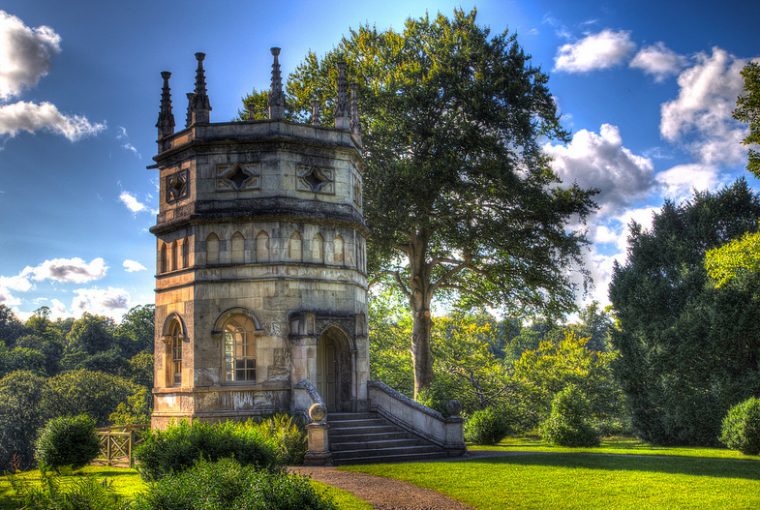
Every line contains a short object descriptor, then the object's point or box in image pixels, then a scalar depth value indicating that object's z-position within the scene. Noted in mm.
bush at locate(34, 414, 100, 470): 19141
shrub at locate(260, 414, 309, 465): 17891
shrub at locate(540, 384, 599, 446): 24750
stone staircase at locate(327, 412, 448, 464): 19070
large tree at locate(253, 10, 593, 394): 29969
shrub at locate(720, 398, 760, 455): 21750
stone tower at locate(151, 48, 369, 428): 21031
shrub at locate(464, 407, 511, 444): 26125
